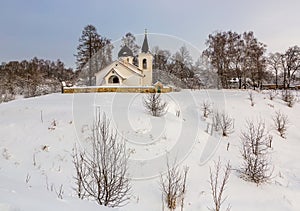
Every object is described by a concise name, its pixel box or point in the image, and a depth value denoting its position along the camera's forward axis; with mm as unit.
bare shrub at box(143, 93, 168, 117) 10477
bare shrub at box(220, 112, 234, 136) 11320
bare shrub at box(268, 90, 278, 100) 19078
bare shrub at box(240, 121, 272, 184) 7047
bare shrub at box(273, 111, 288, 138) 12416
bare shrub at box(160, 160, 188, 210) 5566
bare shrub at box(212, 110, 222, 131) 11888
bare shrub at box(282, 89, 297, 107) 17769
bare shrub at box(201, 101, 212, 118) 13726
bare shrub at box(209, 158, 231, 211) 5418
